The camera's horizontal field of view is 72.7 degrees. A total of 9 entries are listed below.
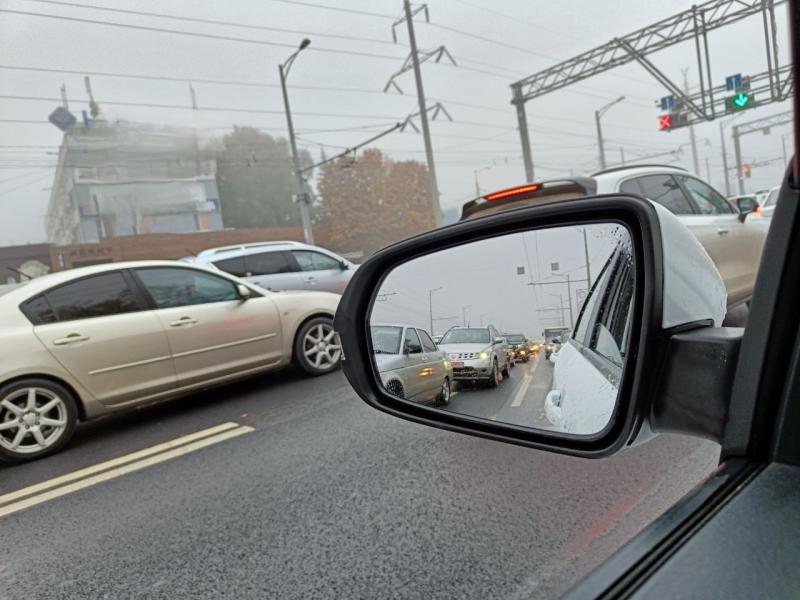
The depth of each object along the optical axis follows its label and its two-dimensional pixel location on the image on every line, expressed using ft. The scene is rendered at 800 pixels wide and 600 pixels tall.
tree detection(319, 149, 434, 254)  154.10
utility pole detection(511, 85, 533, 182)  74.02
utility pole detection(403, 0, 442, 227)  73.87
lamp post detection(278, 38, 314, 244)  77.66
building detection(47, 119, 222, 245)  182.39
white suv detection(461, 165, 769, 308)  13.53
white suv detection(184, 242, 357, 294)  34.73
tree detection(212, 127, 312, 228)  216.74
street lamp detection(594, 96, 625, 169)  95.32
